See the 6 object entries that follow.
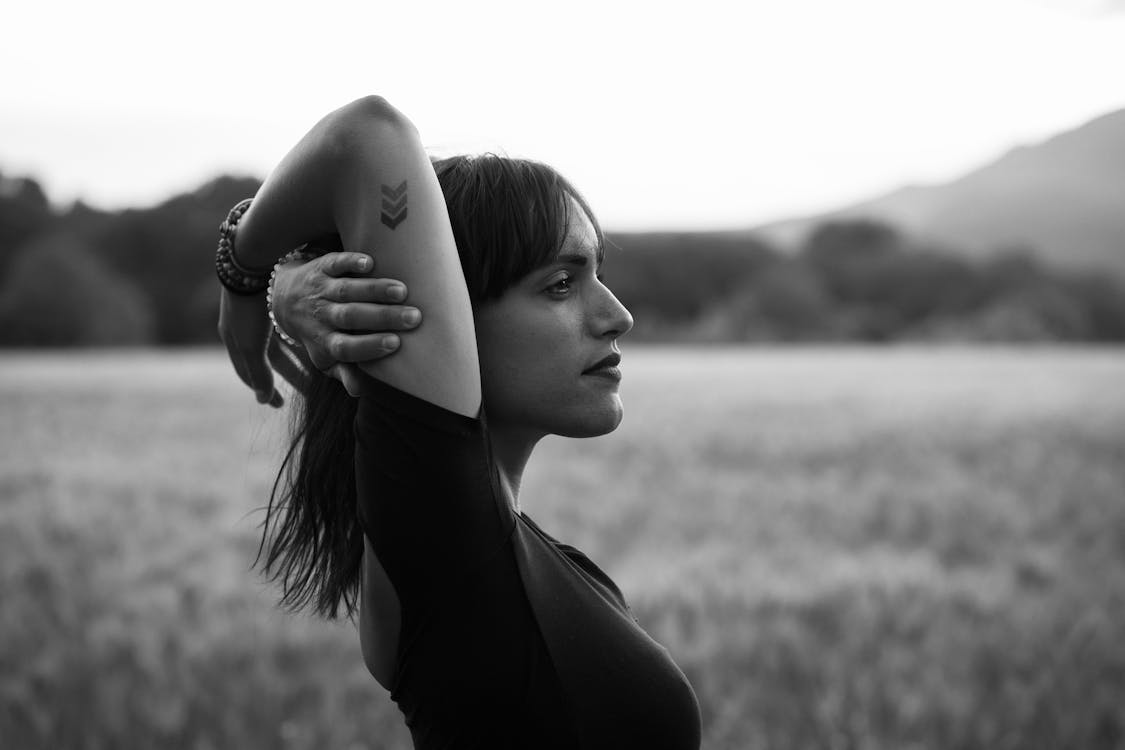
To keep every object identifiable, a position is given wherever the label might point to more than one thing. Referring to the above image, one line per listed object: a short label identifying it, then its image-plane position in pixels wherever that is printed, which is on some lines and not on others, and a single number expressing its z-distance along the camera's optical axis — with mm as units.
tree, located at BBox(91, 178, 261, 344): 44688
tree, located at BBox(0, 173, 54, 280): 42406
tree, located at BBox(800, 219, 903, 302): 56781
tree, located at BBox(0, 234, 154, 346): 44250
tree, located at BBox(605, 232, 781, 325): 46094
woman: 1358
